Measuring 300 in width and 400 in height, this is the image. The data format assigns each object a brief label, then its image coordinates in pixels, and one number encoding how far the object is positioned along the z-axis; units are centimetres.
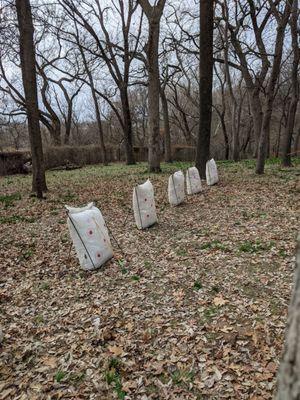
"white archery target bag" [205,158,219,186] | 985
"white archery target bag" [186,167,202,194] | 875
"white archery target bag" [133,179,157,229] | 601
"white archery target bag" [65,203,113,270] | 449
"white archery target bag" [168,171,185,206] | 763
